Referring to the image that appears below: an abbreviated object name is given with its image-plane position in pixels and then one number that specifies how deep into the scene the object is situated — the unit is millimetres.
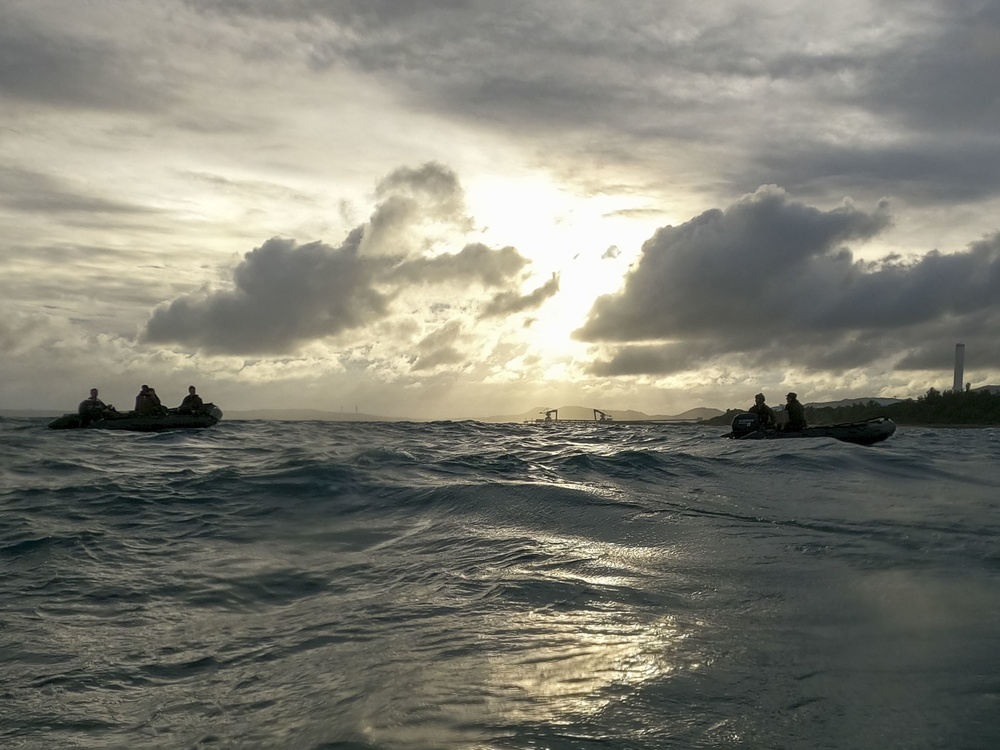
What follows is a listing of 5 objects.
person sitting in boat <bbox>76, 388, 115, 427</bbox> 38594
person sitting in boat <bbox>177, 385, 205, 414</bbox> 39625
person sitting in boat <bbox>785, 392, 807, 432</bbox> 32531
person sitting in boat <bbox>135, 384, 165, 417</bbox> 37938
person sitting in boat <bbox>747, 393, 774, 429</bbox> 34625
